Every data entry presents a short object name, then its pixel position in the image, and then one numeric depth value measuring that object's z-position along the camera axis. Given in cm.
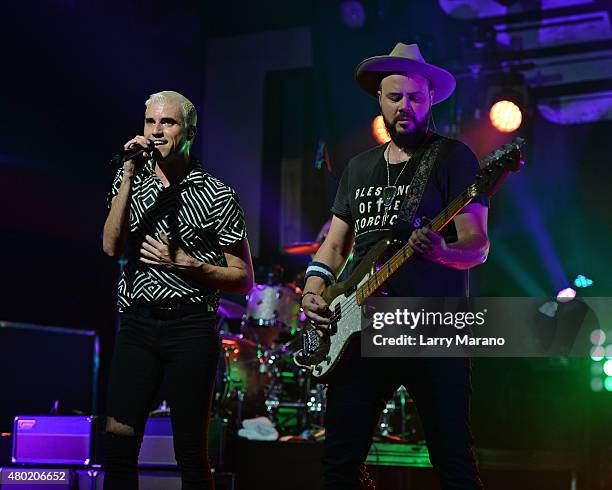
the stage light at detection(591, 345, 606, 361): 615
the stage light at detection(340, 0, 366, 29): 842
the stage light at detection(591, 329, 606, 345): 616
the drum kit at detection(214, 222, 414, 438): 707
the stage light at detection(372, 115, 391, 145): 805
